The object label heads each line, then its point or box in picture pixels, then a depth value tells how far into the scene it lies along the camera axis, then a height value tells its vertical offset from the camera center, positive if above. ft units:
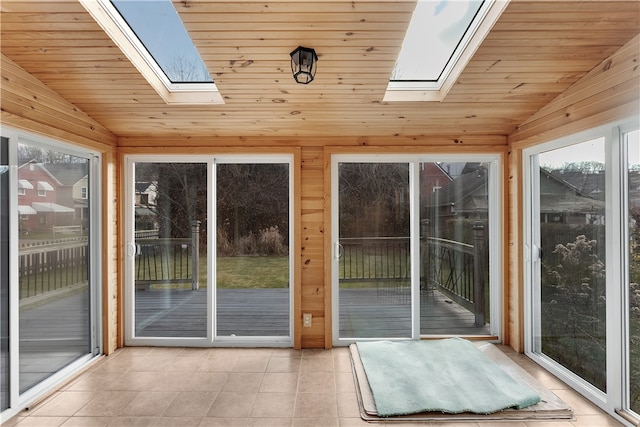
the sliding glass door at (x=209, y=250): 11.98 -1.19
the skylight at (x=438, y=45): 7.53 +3.86
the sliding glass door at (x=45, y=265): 7.98 -1.25
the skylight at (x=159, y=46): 7.41 +3.85
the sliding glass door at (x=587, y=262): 7.70 -1.23
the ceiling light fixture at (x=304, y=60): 7.61 +3.24
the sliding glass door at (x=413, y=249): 11.99 -1.18
